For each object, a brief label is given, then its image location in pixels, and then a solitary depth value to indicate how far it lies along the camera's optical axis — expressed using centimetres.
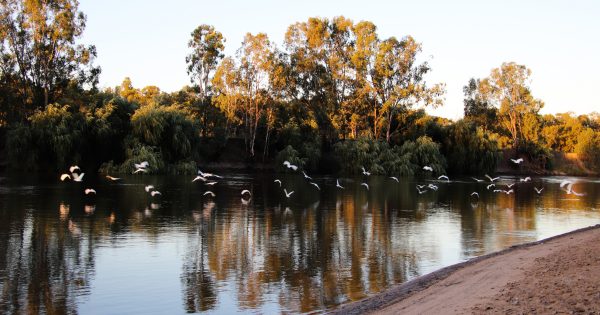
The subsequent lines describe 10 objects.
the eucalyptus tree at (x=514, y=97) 9819
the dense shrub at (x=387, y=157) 7212
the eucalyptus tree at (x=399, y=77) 8000
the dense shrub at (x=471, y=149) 7775
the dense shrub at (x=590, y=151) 9600
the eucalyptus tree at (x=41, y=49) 6512
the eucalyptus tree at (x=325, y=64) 8325
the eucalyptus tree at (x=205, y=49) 8144
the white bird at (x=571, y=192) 4797
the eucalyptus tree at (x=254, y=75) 7731
